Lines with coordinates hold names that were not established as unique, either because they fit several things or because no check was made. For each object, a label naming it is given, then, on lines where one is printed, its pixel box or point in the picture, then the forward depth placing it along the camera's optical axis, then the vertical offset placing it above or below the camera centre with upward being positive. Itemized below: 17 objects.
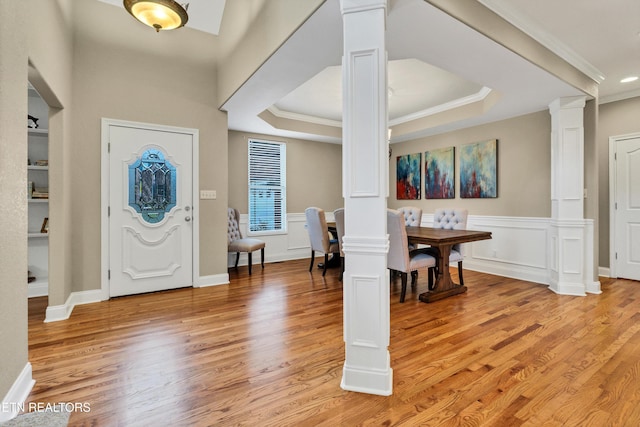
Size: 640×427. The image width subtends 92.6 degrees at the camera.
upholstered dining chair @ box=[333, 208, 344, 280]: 3.95 -0.10
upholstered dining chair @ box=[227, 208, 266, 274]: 4.66 -0.43
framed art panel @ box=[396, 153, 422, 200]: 5.92 +0.74
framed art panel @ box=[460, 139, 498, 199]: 4.75 +0.70
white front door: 3.53 +0.06
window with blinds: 5.62 +0.50
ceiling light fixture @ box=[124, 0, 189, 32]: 2.29 +1.59
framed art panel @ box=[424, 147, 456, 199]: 5.32 +0.71
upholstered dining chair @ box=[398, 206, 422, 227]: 4.85 -0.04
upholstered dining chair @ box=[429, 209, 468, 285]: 3.88 -0.13
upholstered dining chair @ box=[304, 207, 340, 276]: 4.47 -0.31
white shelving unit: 3.54 +0.08
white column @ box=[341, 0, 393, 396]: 1.74 +0.11
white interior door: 4.14 +0.05
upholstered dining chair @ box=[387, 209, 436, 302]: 3.17 -0.45
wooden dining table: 3.35 -0.43
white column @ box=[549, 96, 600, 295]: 3.70 +0.07
